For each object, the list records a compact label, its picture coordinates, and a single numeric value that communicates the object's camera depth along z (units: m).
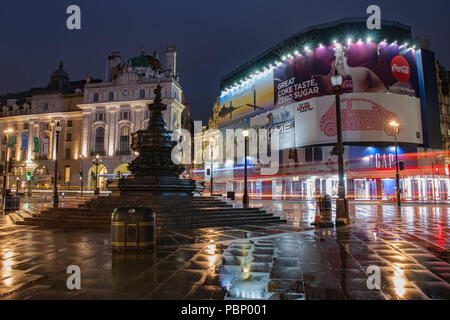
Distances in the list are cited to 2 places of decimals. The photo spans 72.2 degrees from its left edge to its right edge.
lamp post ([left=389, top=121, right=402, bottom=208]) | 26.09
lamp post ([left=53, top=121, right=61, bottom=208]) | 21.09
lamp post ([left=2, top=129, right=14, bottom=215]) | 20.73
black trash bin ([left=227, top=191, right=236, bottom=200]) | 26.94
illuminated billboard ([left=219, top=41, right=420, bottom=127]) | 44.09
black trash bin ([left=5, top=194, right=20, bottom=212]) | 20.86
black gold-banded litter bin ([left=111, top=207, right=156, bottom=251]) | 7.58
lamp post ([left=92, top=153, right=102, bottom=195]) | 33.85
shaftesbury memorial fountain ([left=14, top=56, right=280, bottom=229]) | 12.71
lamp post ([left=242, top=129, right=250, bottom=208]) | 20.16
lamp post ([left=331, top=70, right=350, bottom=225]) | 12.41
